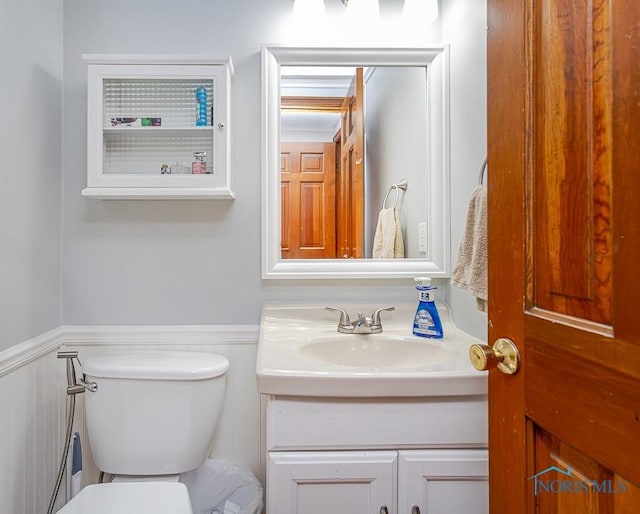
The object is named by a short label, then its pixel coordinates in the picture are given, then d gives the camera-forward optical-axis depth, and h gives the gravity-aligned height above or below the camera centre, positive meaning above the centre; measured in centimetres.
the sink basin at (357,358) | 91 -27
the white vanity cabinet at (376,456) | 92 -46
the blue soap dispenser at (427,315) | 125 -18
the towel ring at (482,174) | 107 +23
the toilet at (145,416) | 116 -46
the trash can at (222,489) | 130 -78
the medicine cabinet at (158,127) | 128 +43
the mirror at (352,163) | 141 +34
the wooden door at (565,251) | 44 +1
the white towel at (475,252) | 103 +1
